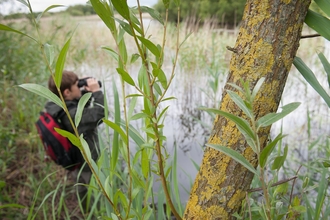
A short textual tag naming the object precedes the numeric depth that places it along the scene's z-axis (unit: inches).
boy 64.1
